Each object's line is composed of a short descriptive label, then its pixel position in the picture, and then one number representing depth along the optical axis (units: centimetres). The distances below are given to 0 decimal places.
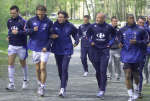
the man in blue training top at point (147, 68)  1319
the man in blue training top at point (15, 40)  1230
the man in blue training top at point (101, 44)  1191
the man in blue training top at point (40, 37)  1173
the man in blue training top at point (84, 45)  1664
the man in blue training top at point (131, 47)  1113
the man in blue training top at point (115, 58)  1544
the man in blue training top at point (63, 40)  1184
